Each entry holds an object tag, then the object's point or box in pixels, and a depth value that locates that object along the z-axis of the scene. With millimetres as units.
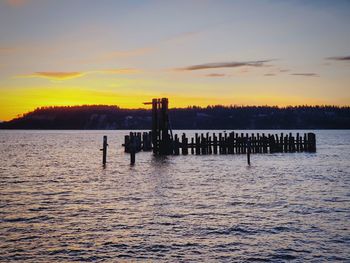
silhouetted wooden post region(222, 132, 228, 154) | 43094
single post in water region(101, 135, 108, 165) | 32906
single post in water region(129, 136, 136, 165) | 32959
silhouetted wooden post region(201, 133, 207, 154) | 42562
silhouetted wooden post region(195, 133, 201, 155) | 42931
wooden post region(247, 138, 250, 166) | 34559
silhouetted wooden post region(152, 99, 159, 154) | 41312
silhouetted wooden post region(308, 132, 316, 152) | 48006
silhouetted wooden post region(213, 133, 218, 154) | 42969
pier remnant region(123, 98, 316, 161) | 40906
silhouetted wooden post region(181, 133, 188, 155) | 41622
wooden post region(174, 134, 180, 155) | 41906
